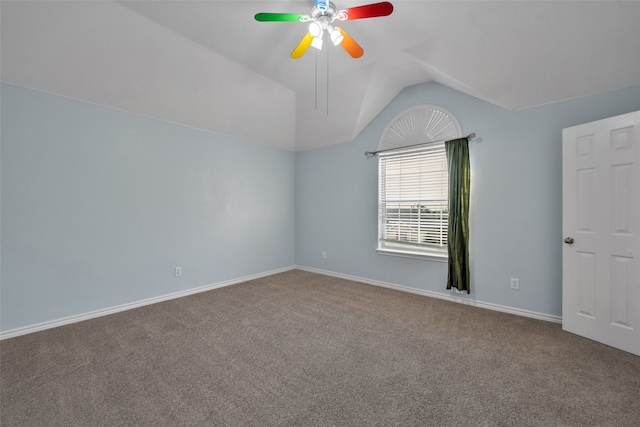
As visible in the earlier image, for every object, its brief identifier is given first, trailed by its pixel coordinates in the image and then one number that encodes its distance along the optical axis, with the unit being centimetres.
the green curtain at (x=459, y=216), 323
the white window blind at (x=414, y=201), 359
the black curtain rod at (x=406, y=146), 321
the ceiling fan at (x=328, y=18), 186
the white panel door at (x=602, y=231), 223
